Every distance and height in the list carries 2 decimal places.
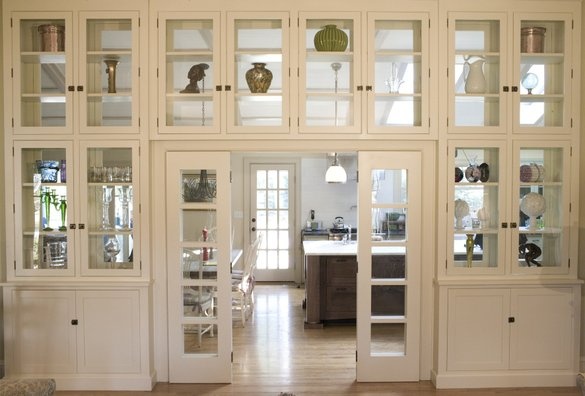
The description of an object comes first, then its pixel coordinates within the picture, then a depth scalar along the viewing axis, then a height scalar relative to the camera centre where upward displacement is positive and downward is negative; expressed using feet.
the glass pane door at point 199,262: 11.98 -1.97
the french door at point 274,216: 25.95 -1.64
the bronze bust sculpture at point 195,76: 11.91 +2.91
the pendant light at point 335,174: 19.98 +0.58
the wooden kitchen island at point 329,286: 17.03 -3.70
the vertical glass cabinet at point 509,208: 11.80 -0.55
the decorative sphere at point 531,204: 12.03 -0.44
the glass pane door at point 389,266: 12.00 -2.08
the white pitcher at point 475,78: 11.93 +2.86
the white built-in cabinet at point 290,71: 11.64 +3.02
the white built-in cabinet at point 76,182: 11.57 +0.13
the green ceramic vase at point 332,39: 11.77 +3.82
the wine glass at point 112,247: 11.98 -1.57
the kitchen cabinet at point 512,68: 11.71 +3.12
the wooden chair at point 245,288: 17.39 -3.91
